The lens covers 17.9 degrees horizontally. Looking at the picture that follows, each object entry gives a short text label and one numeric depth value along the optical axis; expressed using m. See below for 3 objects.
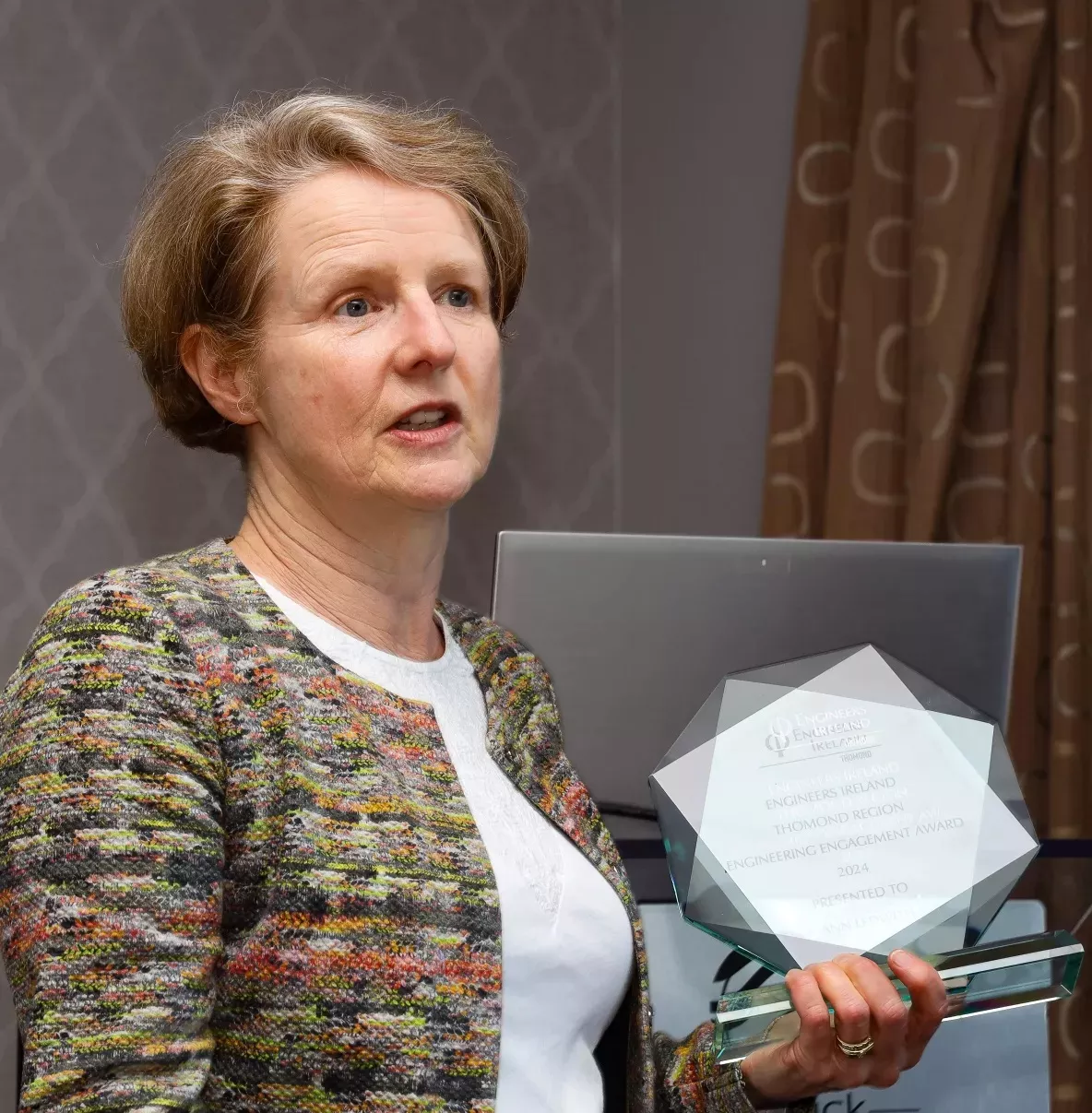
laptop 1.88
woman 1.51
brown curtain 2.35
